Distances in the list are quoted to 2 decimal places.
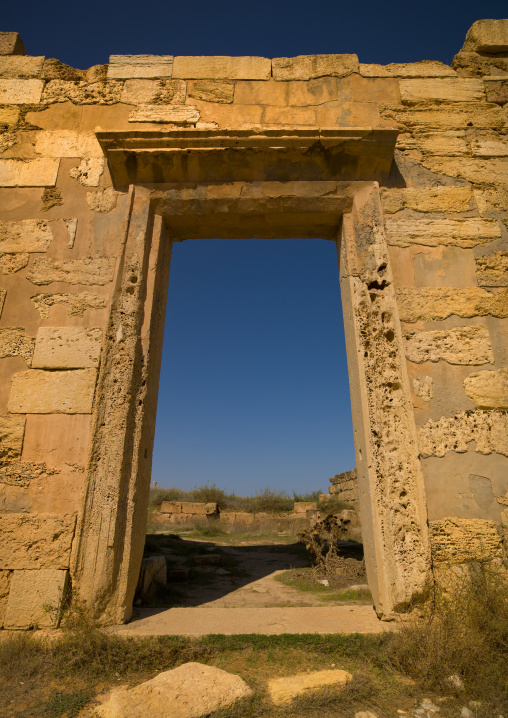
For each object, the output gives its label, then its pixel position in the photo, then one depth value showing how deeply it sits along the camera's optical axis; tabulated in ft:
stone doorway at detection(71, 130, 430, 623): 9.38
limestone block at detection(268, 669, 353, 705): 6.65
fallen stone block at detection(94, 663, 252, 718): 6.04
